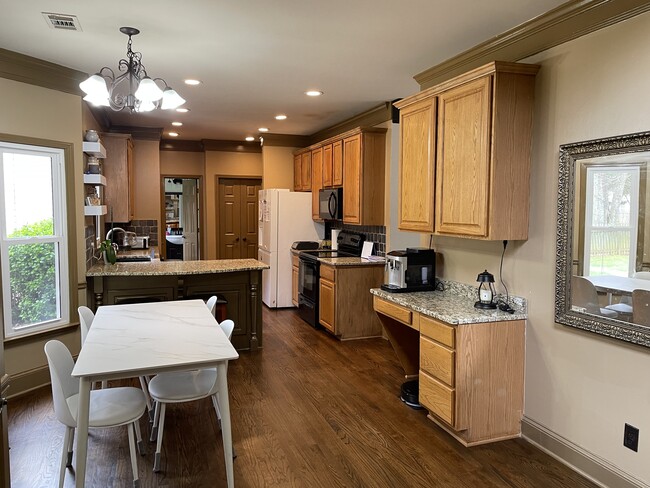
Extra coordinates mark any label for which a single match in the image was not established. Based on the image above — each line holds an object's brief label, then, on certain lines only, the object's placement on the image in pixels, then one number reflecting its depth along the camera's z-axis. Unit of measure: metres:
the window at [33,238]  3.71
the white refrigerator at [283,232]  6.70
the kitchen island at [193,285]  4.38
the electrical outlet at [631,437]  2.38
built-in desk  2.92
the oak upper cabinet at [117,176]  5.86
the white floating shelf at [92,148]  4.29
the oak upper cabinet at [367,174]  5.35
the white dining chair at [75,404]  2.30
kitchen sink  5.50
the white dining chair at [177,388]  2.66
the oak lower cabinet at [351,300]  5.27
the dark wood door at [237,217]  8.30
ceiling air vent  2.86
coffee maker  3.76
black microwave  5.89
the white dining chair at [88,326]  3.11
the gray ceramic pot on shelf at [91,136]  4.38
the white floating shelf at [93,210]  4.36
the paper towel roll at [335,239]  6.52
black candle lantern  3.14
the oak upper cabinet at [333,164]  5.83
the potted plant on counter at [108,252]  4.90
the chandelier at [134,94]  2.78
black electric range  5.79
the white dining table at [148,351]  2.13
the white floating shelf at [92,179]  4.36
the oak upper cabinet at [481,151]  2.89
